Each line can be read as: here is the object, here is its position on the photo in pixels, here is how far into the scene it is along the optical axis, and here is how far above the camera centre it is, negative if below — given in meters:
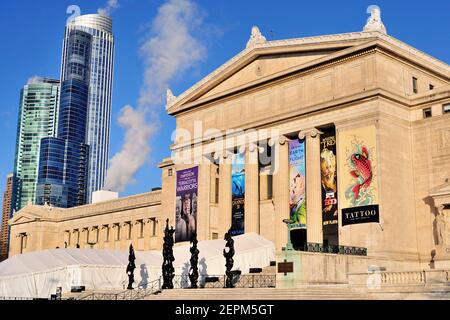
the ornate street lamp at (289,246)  40.44 +1.89
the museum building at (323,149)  48.38 +10.95
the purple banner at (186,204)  65.06 +7.32
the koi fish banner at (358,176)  48.25 +7.77
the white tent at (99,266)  48.69 +0.78
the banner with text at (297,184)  54.44 +8.01
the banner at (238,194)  60.94 +7.85
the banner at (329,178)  51.81 +8.13
